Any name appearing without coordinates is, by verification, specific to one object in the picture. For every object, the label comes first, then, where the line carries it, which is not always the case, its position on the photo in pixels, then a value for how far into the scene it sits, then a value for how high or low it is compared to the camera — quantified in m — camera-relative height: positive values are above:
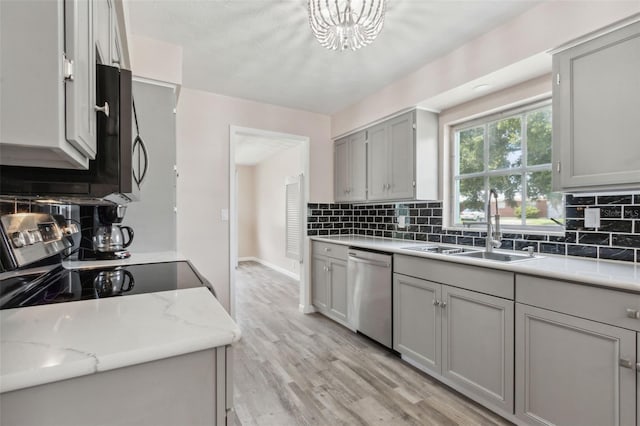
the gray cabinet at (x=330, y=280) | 3.24 -0.77
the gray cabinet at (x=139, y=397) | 0.62 -0.41
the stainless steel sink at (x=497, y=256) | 2.17 -0.33
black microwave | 0.90 +0.15
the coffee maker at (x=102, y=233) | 1.93 -0.13
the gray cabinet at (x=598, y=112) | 1.54 +0.54
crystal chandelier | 1.64 +1.06
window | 2.27 +0.35
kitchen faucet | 2.27 -0.16
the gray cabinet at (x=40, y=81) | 0.58 +0.26
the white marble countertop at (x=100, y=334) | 0.62 -0.30
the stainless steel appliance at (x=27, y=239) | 0.95 -0.09
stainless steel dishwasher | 2.62 -0.75
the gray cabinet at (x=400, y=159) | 2.88 +0.53
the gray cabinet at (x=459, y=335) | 1.78 -0.83
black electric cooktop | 1.03 -0.30
